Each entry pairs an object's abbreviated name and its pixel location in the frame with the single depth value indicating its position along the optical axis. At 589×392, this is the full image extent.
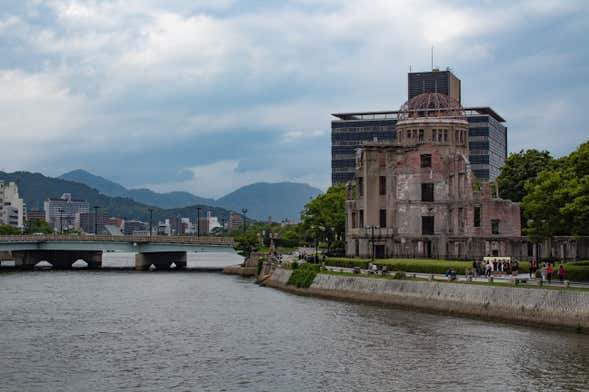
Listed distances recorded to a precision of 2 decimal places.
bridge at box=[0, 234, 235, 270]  167.00
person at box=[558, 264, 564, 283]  70.94
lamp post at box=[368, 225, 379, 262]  112.72
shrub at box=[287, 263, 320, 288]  101.85
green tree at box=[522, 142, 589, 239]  70.81
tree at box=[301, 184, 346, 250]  141.50
